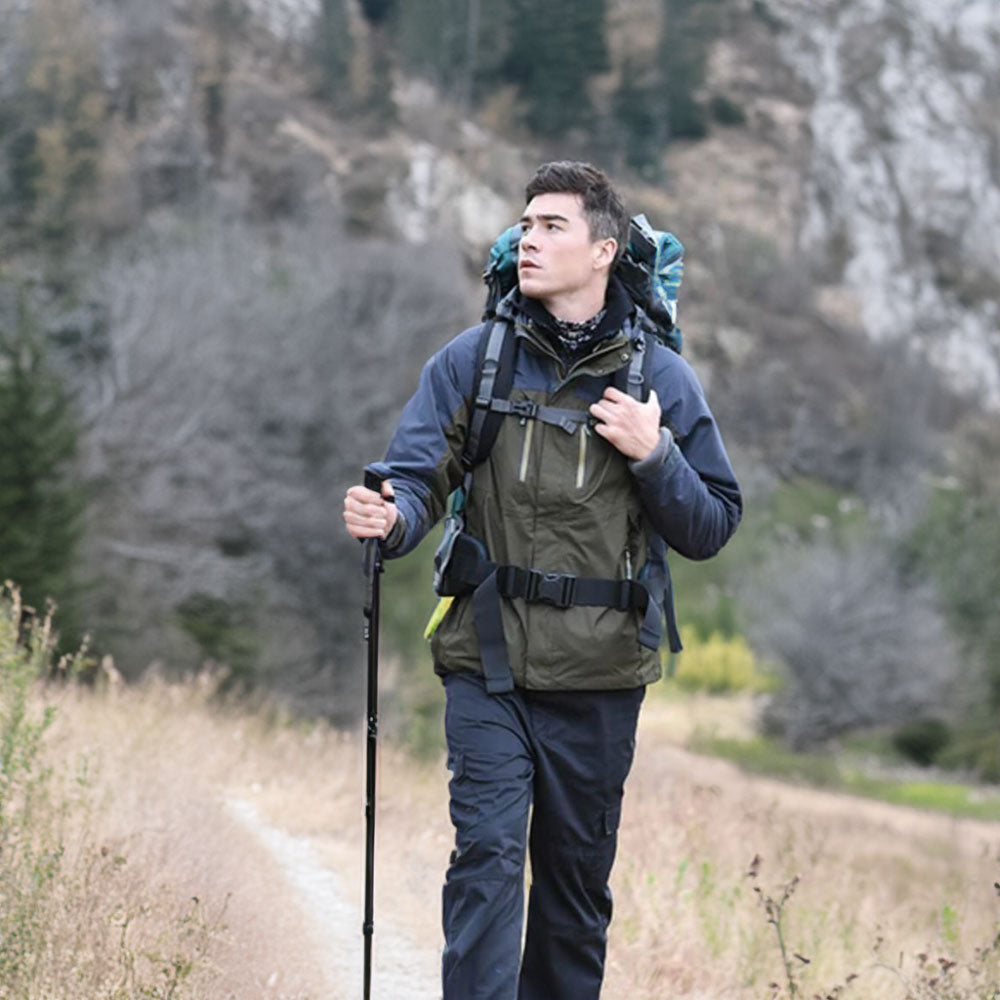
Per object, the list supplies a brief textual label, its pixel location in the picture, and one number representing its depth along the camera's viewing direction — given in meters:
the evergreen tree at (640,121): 75.94
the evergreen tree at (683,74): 79.56
